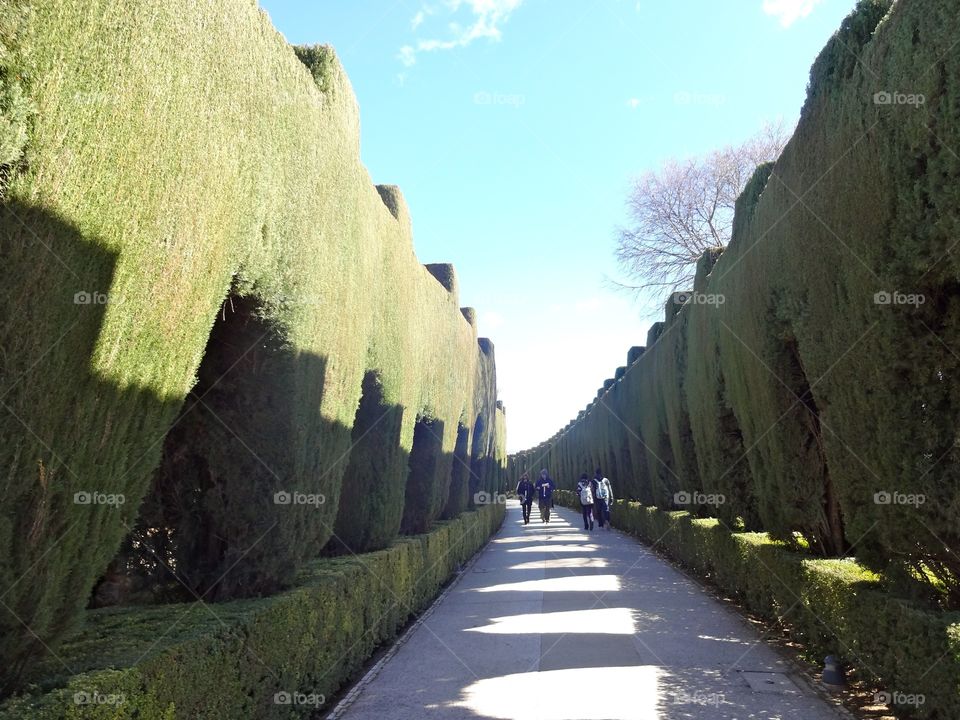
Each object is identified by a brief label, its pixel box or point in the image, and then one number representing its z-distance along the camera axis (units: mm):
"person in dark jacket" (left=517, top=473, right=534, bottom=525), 29578
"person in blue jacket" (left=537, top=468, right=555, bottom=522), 26339
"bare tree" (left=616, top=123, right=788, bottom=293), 28703
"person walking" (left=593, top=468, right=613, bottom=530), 24594
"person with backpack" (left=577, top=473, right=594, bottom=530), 23548
